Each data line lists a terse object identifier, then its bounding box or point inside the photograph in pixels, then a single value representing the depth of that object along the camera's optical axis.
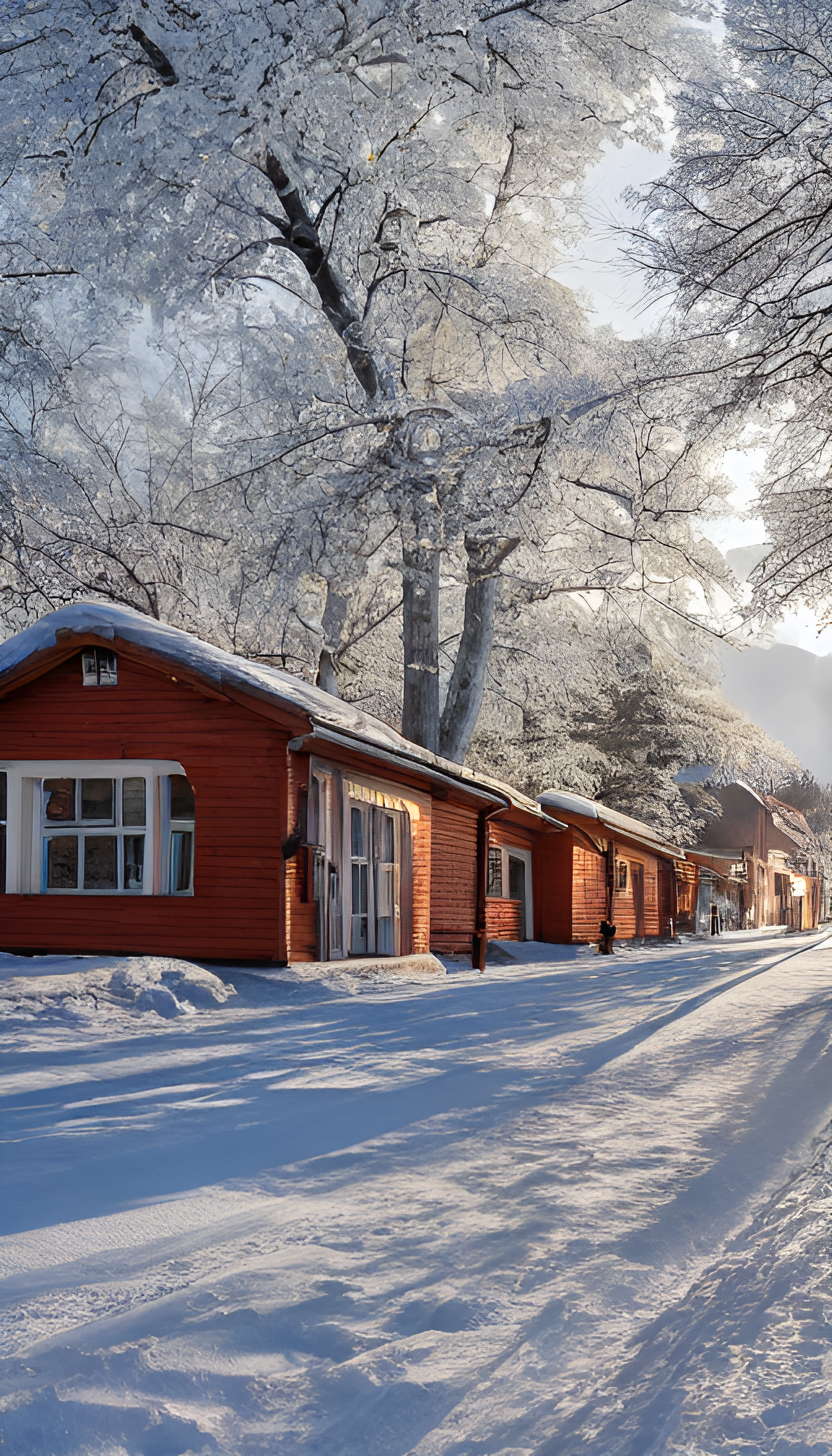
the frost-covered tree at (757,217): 11.10
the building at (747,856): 46.50
